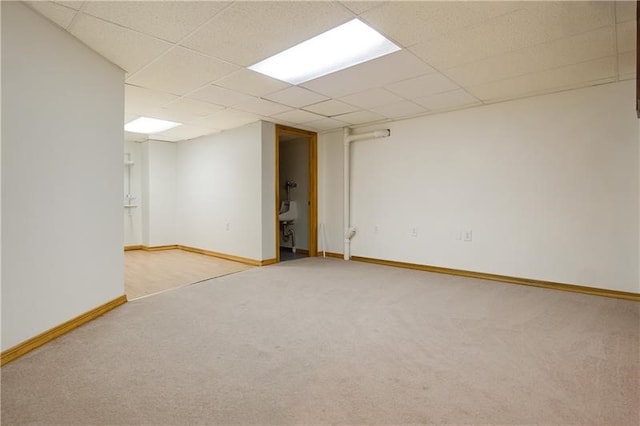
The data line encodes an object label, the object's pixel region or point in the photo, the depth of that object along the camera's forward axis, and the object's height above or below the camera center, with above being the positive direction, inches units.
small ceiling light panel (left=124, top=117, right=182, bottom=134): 200.8 +54.2
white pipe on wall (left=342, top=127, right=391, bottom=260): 208.8 +10.8
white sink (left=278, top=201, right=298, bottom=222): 248.2 -1.7
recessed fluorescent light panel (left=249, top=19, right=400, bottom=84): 99.3 +51.8
